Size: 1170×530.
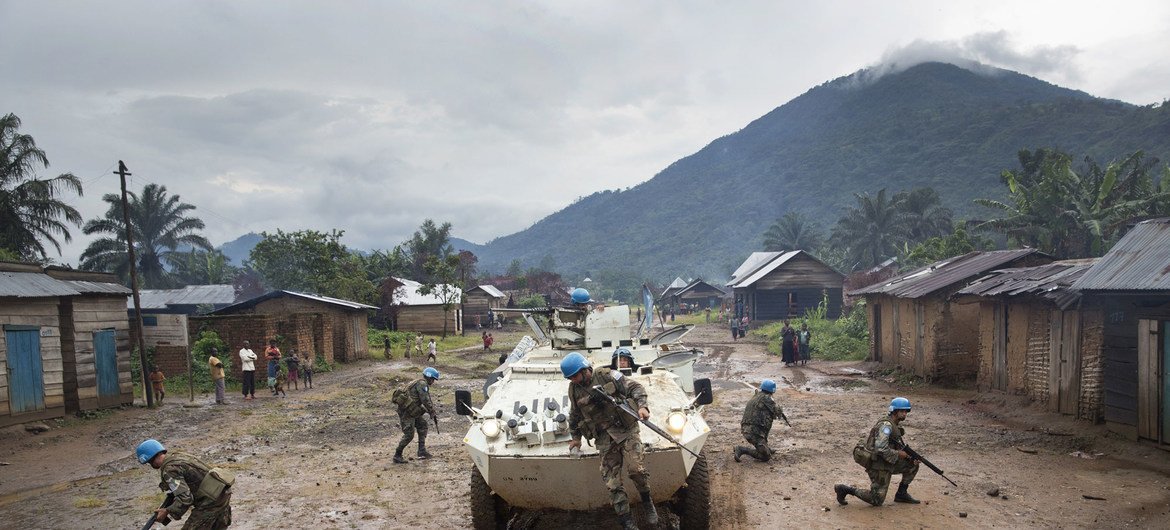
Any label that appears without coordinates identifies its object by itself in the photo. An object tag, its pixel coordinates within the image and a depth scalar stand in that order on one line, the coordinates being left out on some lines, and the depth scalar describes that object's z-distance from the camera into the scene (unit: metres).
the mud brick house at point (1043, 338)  11.23
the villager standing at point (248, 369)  18.39
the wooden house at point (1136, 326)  9.47
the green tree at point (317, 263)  39.53
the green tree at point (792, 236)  70.06
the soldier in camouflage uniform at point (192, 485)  5.77
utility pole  16.89
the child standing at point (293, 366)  20.39
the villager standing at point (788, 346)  24.09
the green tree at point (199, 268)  61.17
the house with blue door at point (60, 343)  13.53
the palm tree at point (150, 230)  47.50
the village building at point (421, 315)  40.81
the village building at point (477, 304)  50.38
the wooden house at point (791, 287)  41.34
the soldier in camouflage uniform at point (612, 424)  6.00
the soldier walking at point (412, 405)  10.80
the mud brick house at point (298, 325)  21.14
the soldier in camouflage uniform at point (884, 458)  7.49
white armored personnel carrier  6.21
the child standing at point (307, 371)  20.67
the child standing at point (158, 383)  17.42
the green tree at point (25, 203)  33.19
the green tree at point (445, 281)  38.70
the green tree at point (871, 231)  55.47
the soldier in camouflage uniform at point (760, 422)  10.25
